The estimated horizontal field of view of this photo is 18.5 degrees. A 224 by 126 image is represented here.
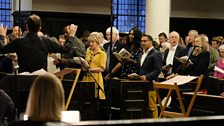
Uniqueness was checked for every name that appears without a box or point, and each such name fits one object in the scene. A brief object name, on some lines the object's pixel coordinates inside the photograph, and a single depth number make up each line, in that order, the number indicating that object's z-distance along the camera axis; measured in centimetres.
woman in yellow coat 1110
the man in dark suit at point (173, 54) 1178
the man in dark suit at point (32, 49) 912
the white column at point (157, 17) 1764
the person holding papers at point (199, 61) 1070
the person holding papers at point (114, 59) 1169
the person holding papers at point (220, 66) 1195
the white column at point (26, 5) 2109
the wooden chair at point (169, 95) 933
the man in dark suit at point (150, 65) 1060
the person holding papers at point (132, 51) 1121
